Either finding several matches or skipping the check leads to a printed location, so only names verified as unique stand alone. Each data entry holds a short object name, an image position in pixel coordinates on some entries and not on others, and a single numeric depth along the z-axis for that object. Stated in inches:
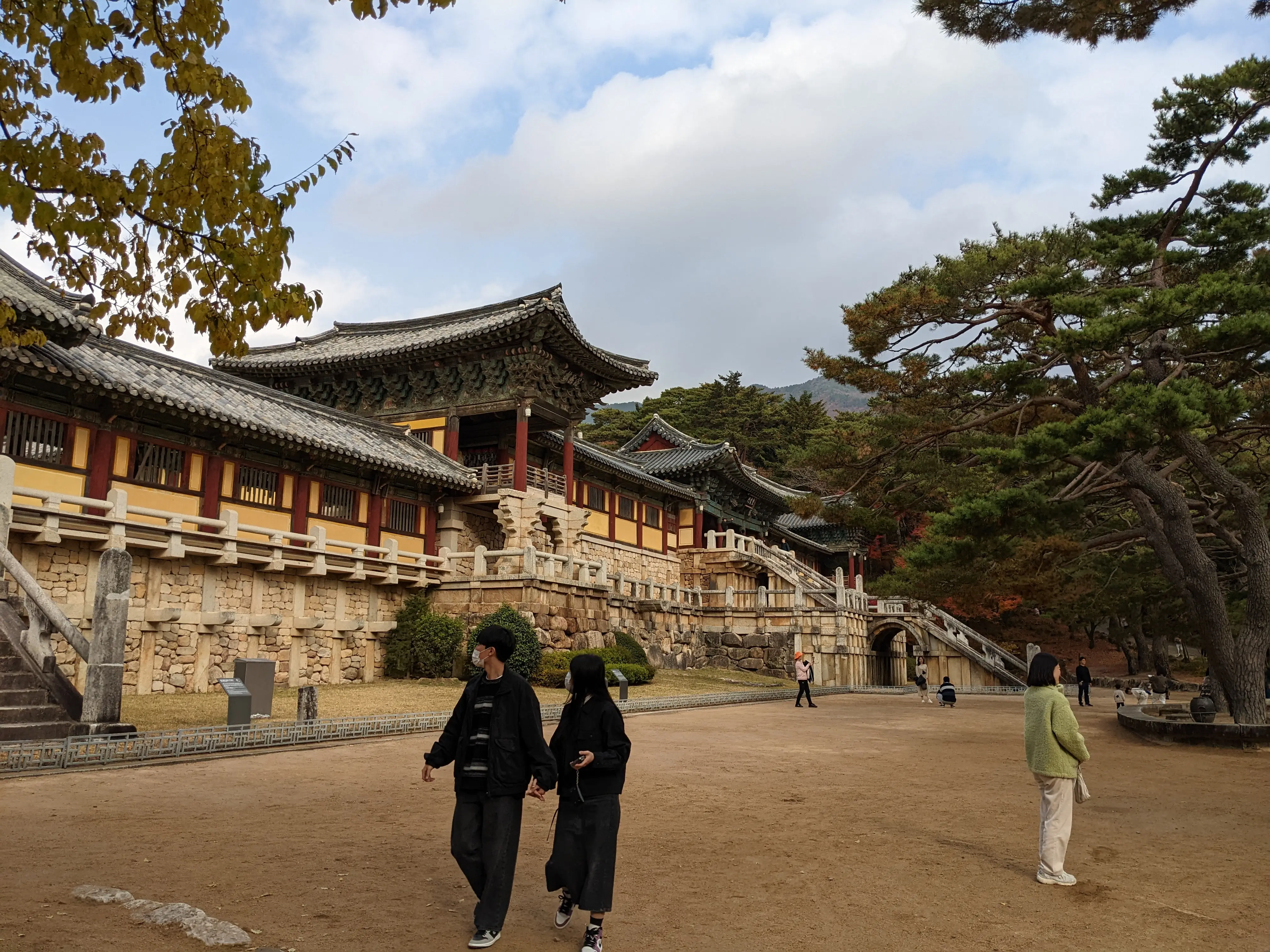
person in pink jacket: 860.0
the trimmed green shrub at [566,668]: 826.8
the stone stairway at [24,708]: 400.8
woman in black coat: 194.5
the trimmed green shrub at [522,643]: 820.6
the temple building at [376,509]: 682.8
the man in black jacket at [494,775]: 191.6
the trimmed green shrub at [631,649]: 973.8
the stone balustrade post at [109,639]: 422.3
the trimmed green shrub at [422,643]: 869.8
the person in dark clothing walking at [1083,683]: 957.8
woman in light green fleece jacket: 247.6
